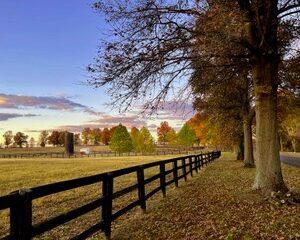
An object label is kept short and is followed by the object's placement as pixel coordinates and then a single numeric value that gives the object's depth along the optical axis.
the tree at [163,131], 111.53
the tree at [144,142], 74.71
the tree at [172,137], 90.44
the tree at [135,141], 75.87
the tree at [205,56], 7.32
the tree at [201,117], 20.95
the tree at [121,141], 72.03
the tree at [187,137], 74.99
